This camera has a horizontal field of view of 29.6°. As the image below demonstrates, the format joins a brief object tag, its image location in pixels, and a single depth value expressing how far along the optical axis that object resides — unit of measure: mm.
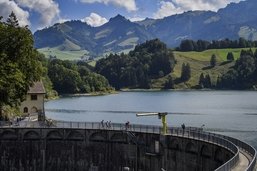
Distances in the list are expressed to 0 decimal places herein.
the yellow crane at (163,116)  59353
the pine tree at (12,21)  88562
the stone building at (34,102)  96625
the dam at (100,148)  59281
